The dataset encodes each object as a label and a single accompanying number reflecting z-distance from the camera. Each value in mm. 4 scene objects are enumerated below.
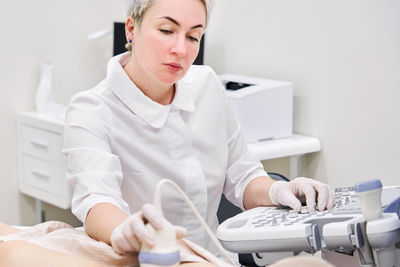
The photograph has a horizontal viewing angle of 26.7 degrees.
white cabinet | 3948
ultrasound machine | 1747
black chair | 2788
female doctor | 2104
